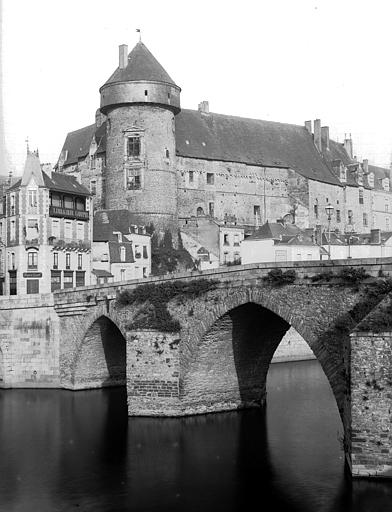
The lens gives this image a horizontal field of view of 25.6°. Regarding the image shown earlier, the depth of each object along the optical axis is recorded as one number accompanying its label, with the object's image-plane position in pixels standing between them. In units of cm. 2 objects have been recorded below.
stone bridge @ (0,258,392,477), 2509
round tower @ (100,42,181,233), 7738
